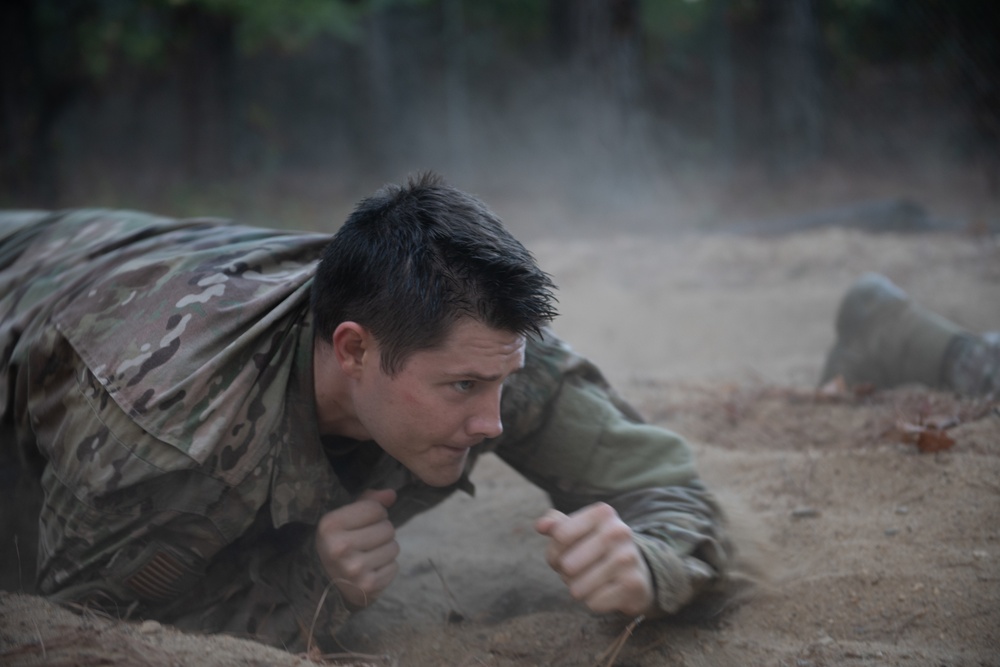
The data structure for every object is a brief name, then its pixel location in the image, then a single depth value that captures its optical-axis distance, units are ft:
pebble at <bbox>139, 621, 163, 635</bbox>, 5.25
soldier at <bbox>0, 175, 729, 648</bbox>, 5.36
